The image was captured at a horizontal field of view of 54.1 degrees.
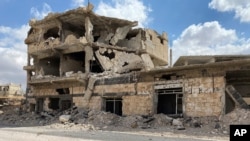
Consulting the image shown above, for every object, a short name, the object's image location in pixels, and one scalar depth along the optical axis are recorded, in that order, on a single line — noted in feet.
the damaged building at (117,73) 45.25
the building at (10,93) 122.38
